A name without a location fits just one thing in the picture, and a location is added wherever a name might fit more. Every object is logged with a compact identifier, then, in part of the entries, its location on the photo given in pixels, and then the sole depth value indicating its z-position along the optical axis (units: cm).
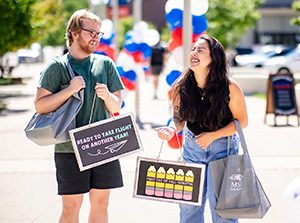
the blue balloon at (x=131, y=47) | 1454
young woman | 482
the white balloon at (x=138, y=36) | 1474
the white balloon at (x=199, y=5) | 1055
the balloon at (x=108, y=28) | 1486
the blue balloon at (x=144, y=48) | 1466
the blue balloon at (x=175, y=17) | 1064
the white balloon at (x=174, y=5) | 1061
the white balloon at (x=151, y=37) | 1483
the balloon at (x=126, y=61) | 1443
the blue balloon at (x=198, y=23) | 1045
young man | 475
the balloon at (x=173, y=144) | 993
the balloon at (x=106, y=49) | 1430
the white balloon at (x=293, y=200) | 426
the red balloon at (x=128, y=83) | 1453
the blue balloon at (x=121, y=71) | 1443
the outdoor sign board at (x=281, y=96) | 1420
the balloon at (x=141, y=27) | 1471
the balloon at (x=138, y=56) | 1451
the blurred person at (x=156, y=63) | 2077
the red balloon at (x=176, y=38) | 1083
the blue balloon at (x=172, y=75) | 1055
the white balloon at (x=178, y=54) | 1067
